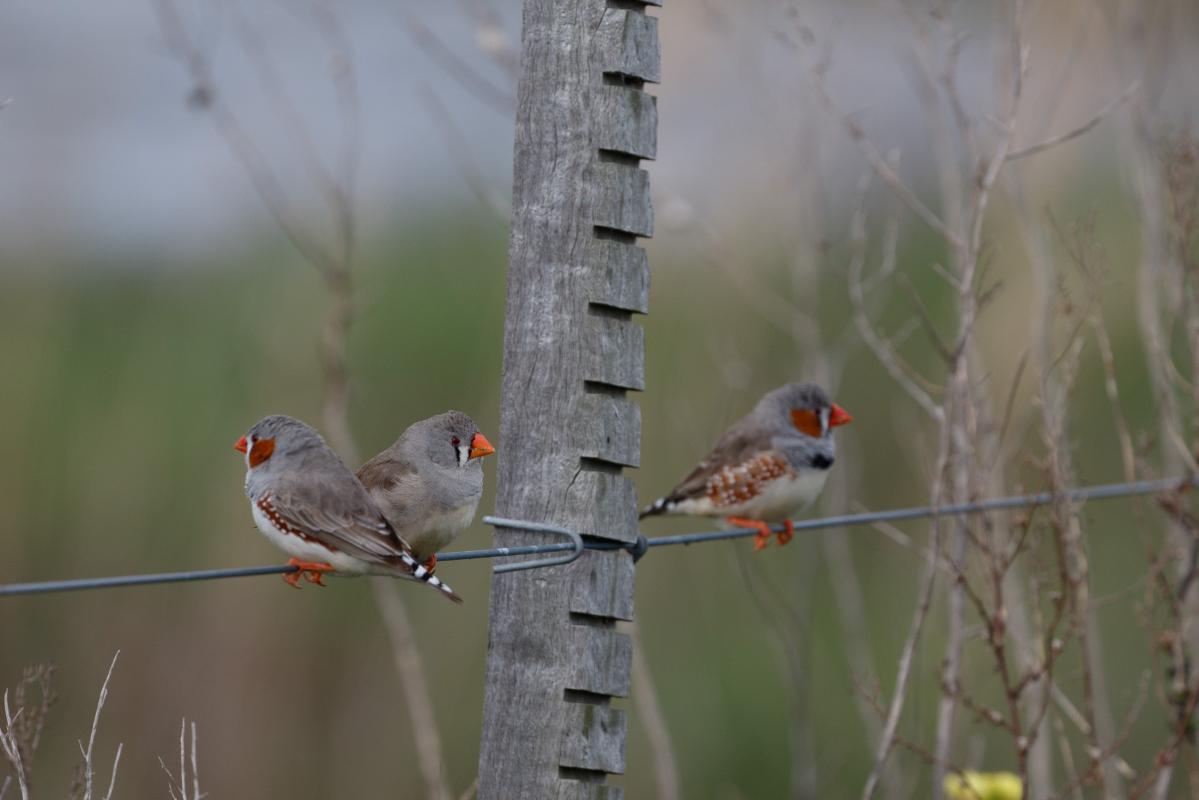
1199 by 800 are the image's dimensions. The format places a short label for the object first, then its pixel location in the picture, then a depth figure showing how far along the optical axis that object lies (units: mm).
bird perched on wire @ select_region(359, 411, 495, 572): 8242
